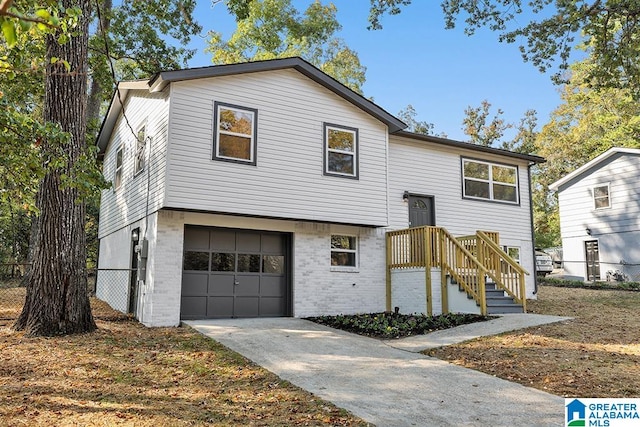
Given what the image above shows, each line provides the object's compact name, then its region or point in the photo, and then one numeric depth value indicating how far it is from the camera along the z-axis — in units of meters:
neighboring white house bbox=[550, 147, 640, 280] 20.61
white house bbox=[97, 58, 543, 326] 10.62
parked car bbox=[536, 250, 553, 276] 25.80
